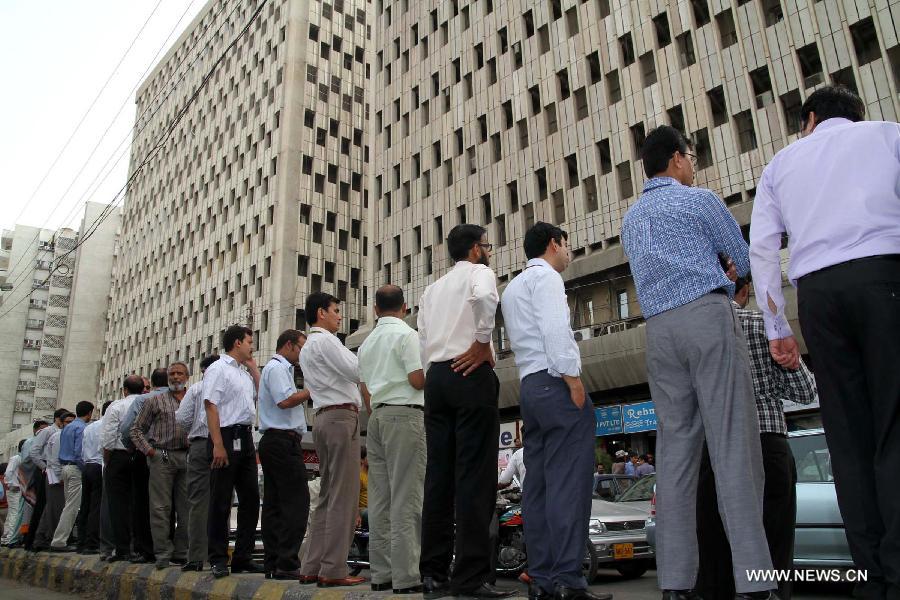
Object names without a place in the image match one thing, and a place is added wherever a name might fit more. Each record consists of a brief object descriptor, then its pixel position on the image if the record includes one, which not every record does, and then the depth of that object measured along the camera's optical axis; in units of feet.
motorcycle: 27.78
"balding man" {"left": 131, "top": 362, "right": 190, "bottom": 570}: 22.70
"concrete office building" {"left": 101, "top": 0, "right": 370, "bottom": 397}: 153.69
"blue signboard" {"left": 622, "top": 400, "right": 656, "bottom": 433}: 79.90
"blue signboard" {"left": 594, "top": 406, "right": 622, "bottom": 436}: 84.69
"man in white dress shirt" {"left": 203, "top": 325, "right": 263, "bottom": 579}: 19.10
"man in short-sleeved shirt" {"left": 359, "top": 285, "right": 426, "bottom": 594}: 13.48
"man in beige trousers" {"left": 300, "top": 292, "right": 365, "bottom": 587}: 15.47
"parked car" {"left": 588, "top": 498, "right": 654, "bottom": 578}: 28.22
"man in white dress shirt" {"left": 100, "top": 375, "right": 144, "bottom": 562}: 24.11
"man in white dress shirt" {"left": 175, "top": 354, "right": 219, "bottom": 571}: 19.66
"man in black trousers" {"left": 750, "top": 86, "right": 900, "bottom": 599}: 7.89
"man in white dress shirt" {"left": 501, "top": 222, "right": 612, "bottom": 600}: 10.70
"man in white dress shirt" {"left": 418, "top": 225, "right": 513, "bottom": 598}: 12.01
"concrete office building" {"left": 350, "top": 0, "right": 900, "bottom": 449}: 75.61
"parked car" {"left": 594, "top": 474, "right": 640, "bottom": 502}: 33.60
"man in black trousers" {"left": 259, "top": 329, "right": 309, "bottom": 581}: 17.70
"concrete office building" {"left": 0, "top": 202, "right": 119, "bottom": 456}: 254.68
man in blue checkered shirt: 8.70
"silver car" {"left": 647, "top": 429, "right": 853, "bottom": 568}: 20.38
